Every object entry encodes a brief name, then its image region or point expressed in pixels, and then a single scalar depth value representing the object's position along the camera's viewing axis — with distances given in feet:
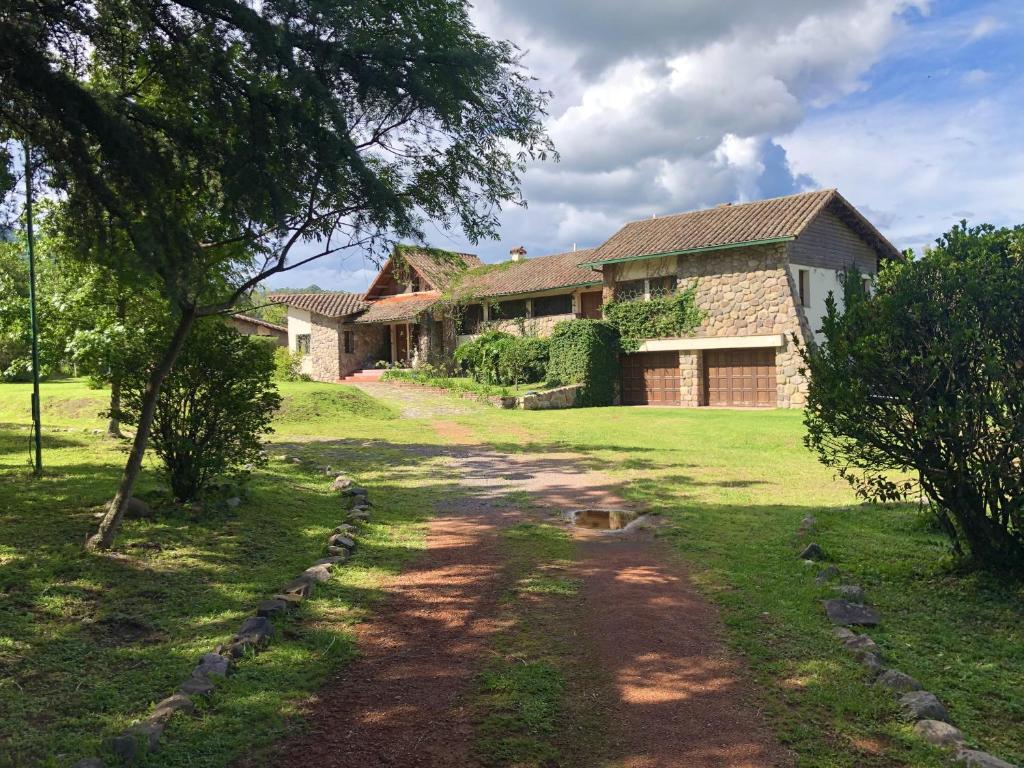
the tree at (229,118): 20.99
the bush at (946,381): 17.74
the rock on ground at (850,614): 16.61
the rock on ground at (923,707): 12.12
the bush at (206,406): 26.18
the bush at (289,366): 105.38
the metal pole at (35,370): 30.78
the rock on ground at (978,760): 10.55
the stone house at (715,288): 78.12
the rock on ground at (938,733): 11.35
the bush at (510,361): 92.22
